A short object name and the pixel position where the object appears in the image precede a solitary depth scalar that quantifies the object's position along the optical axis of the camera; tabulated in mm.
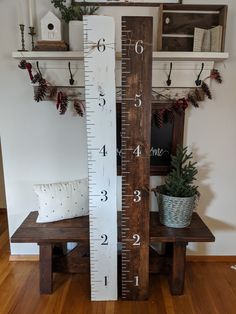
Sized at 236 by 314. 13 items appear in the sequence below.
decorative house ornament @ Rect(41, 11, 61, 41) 1734
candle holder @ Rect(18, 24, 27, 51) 1764
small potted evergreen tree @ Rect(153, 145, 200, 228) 1741
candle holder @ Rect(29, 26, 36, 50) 1775
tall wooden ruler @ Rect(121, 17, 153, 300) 1416
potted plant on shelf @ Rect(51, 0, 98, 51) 1741
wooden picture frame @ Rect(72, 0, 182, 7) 1790
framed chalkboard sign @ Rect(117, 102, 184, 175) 1938
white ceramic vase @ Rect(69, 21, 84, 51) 1741
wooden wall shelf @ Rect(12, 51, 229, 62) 1735
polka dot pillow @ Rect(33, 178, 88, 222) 1862
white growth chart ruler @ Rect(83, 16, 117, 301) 1428
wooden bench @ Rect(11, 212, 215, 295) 1697
